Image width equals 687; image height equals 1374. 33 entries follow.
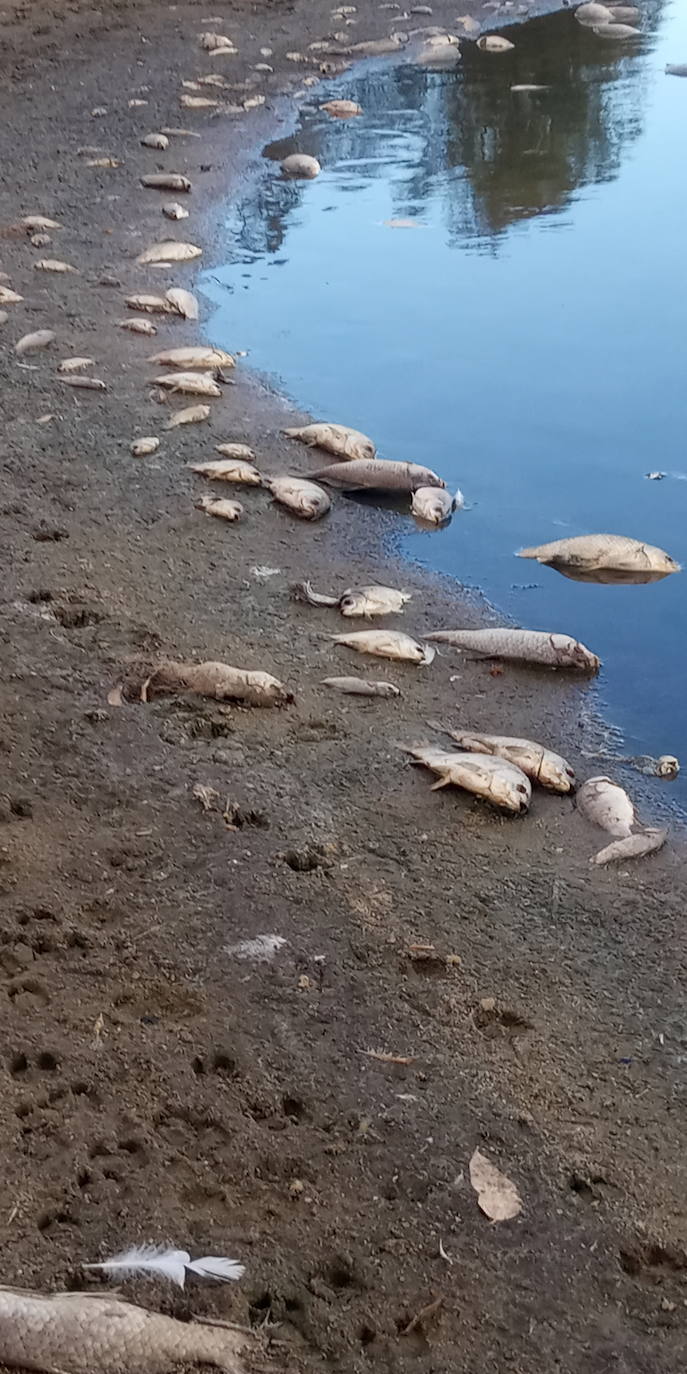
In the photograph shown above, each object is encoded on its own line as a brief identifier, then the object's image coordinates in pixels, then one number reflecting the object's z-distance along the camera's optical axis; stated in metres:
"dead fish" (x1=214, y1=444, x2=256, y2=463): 7.53
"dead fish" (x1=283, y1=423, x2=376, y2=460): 7.56
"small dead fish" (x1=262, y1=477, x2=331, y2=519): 6.96
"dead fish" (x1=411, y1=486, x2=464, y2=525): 6.98
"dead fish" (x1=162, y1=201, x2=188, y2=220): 11.68
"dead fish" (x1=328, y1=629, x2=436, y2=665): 5.75
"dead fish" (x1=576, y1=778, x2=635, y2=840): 4.72
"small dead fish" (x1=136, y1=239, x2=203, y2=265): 10.70
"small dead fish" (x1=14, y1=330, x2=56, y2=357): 8.67
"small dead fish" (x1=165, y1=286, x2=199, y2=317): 9.63
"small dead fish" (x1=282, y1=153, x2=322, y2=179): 13.23
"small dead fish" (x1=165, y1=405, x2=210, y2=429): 7.91
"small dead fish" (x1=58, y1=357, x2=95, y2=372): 8.42
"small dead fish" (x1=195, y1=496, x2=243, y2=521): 6.83
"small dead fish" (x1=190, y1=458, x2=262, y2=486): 7.22
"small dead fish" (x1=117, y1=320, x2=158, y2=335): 9.21
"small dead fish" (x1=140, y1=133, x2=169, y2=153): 13.64
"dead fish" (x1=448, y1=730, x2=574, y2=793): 4.93
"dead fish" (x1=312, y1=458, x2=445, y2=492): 7.15
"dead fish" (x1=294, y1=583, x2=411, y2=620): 6.09
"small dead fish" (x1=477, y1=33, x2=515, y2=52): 18.23
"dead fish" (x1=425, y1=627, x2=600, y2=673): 5.73
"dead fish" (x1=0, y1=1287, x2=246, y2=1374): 2.61
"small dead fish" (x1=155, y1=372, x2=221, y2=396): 8.29
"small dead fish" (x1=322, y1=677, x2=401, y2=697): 5.46
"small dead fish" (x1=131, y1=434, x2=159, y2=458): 7.44
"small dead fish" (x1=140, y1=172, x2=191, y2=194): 12.35
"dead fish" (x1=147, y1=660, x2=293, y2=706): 5.27
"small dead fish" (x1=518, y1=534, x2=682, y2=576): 6.40
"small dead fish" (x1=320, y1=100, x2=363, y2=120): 15.34
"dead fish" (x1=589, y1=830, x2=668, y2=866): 4.60
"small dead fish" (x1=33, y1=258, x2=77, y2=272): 10.23
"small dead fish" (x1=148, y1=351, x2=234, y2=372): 8.64
